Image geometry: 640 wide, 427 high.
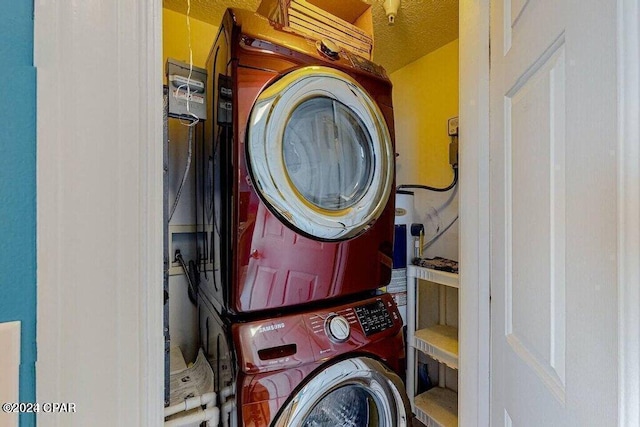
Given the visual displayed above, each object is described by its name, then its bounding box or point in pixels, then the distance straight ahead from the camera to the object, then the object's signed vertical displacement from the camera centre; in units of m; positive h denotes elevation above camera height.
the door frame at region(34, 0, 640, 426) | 0.35 +0.00
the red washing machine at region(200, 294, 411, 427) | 0.81 -0.48
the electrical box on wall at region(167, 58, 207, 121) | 0.98 +0.42
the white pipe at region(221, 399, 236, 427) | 0.83 -0.59
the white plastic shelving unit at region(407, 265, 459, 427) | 1.32 -0.65
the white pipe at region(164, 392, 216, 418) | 0.85 -0.58
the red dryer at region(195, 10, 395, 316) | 0.86 +0.14
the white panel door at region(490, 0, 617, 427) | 0.39 +0.00
